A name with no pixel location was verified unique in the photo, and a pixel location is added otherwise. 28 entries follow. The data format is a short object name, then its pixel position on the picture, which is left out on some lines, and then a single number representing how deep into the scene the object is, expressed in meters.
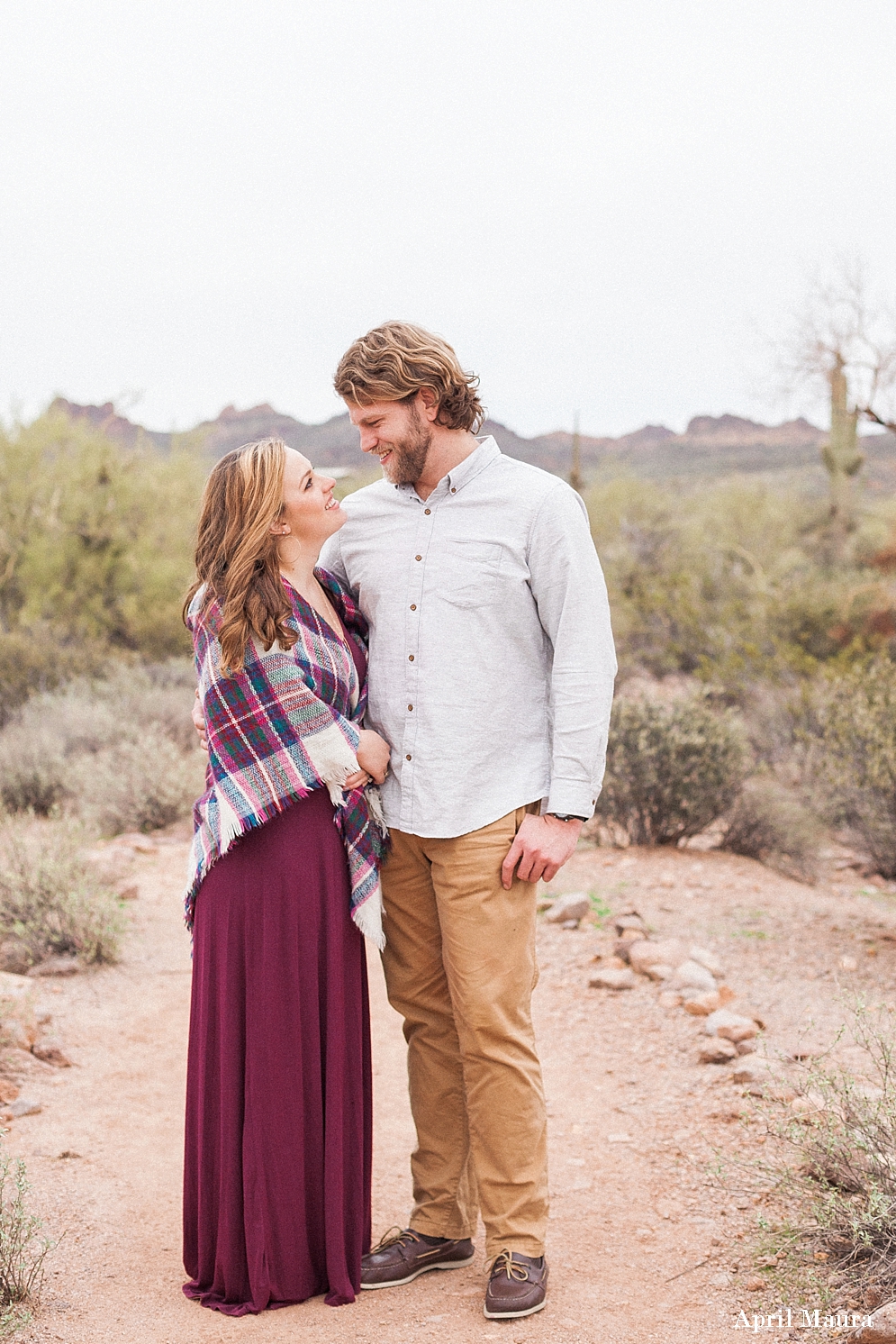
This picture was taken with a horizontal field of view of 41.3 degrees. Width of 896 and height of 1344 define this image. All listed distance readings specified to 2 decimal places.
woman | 2.68
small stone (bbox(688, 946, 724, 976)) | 5.07
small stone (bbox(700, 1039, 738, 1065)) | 4.18
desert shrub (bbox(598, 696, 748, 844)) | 7.11
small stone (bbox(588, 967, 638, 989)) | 5.04
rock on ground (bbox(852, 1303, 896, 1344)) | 2.27
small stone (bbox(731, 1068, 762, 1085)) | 3.93
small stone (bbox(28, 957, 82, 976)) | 5.20
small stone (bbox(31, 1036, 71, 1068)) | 4.33
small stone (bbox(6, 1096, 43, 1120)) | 3.87
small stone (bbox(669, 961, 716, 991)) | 4.86
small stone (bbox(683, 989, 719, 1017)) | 4.62
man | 2.72
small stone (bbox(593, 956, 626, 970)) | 5.26
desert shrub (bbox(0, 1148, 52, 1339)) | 2.66
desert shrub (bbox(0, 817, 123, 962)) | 5.35
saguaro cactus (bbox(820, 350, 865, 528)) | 18.14
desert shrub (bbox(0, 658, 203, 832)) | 7.94
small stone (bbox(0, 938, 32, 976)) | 5.30
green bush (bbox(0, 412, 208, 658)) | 12.58
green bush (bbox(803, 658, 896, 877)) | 6.48
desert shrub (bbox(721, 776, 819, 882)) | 7.38
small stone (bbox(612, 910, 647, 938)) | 5.59
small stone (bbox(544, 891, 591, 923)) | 5.87
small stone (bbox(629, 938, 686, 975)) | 5.18
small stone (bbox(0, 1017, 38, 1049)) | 4.30
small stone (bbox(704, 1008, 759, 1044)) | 4.32
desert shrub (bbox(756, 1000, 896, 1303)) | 2.56
